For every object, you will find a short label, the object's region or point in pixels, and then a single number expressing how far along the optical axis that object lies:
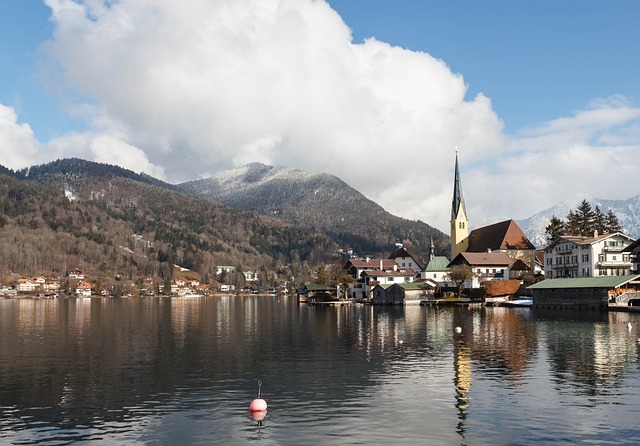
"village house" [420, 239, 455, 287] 180.34
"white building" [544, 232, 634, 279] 130.50
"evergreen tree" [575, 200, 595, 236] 166.29
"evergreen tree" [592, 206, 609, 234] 164.69
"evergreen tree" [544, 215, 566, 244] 169.00
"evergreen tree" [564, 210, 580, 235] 167.74
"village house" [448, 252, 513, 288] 162.50
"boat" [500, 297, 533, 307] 128.62
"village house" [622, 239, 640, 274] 120.56
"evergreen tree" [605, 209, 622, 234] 165.25
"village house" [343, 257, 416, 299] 186.88
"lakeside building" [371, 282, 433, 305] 156.12
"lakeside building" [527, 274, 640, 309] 107.62
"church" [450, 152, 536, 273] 174.00
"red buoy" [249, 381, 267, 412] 29.81
